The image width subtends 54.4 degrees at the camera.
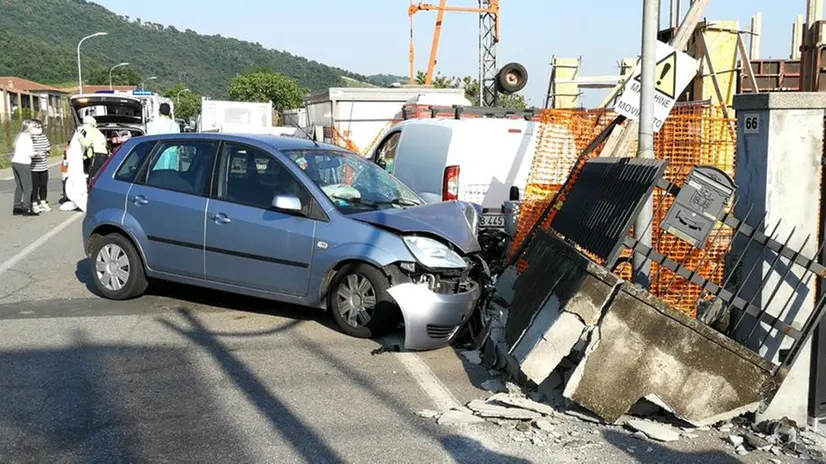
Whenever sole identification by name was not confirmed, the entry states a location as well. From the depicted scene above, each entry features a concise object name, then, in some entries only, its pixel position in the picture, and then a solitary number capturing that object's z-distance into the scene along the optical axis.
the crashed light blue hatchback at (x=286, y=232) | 6.49
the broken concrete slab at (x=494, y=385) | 5.54
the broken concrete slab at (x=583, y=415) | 4.89
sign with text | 6.53
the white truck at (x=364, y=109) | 18.70
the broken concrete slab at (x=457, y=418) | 4.92
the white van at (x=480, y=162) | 9.16
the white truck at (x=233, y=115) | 26.50
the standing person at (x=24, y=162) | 14.35
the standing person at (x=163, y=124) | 13.47
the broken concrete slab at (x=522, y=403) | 5.03
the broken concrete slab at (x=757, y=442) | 4.60
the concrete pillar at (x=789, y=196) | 4.89
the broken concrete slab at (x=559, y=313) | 4.79
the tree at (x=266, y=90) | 90.06
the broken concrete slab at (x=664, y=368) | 4.70
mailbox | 4.80
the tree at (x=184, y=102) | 97.19
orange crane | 34.53
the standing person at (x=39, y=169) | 14.54
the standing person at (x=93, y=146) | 15.52
